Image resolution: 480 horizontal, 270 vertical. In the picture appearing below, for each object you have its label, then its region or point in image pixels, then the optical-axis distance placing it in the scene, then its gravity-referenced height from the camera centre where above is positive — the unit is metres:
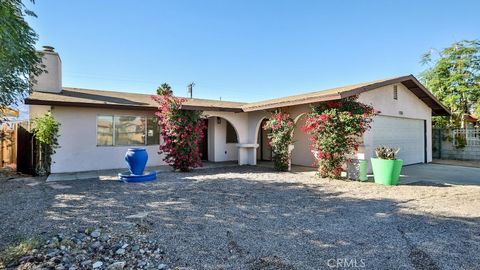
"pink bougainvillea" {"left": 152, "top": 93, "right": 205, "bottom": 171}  10.07 +0.21
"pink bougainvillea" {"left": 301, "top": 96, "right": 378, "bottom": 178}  8.59 +0.27
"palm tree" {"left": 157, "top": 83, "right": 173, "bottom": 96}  10.73 +2.03
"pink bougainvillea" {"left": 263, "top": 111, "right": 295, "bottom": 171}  10.70 +0.02
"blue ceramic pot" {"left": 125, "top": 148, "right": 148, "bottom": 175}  8.83 -0.75
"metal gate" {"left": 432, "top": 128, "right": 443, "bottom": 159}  16.42 -0.34
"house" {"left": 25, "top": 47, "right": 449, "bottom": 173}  10.23 +0.72
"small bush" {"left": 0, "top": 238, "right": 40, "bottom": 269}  3.18 -1.45
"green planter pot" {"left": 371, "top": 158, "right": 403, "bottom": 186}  8.07 -1.01
